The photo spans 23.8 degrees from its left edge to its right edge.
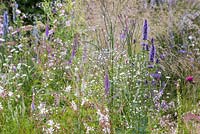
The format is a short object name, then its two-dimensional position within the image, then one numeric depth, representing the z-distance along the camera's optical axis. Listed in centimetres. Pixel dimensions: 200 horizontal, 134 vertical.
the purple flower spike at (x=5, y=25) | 497
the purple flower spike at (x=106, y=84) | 314
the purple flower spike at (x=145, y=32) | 337
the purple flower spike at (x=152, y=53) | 345
